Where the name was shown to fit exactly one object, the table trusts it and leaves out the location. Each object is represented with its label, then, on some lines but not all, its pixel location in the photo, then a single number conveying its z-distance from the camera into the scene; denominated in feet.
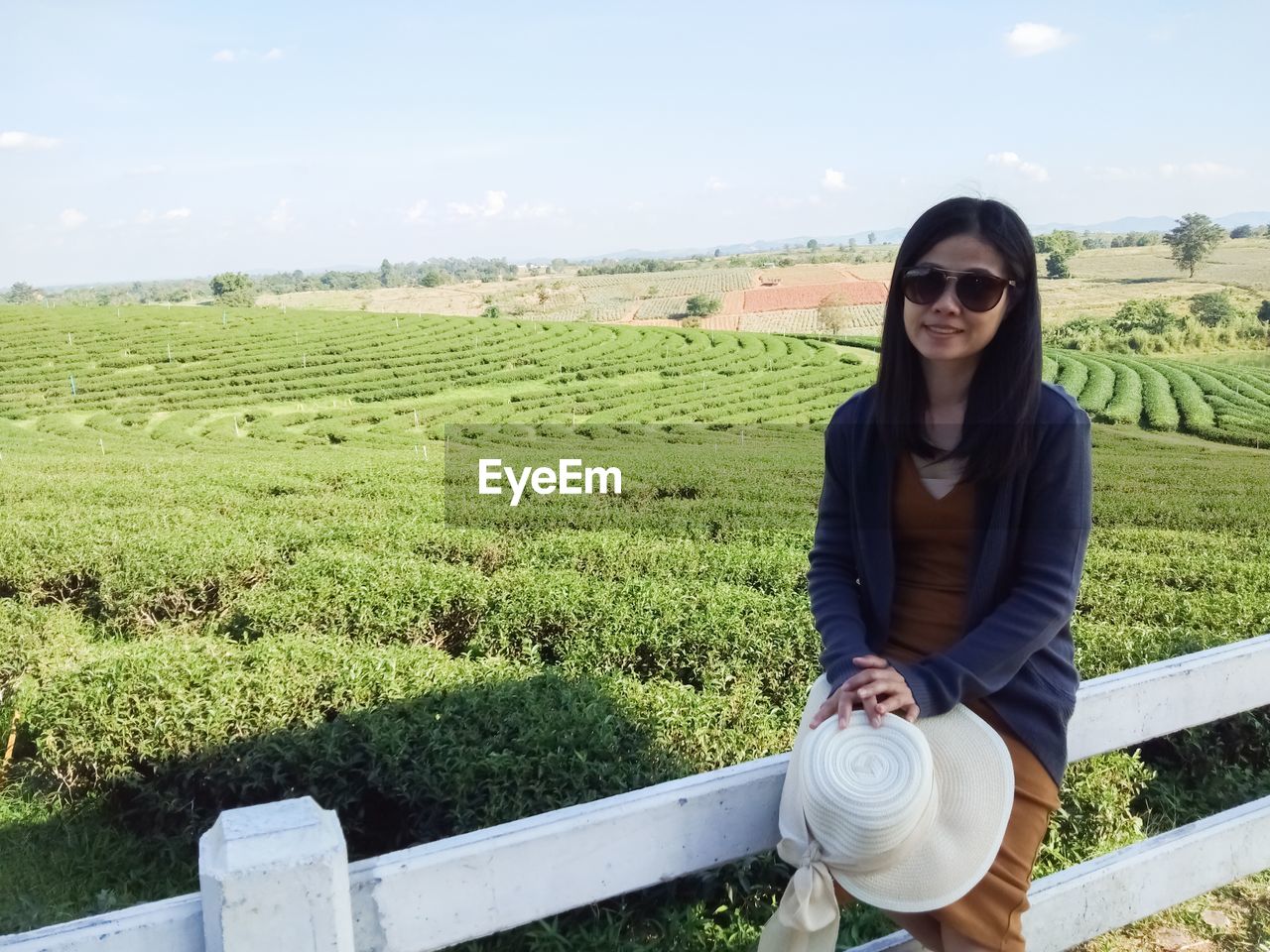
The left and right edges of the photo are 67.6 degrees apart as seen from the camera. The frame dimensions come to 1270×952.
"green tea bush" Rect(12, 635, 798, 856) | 8.52
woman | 4.57
